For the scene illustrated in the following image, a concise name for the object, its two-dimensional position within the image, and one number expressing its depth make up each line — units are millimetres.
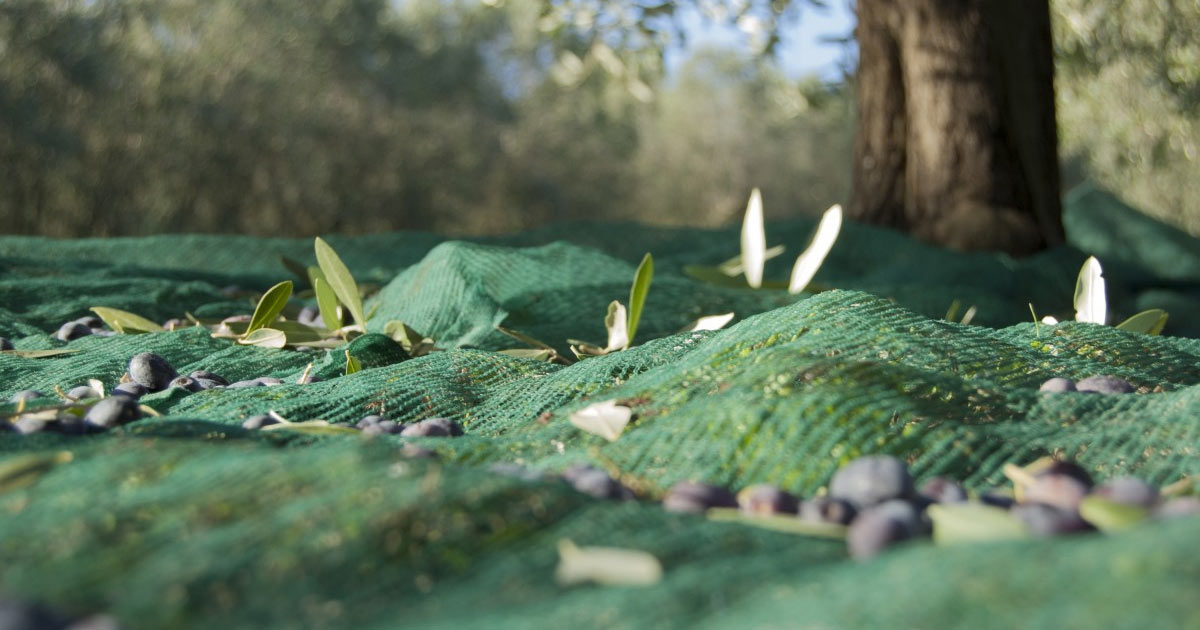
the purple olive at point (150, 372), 695
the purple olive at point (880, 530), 499
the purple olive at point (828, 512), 523
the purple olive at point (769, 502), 532
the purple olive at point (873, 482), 534
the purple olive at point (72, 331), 831
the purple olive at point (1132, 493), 519
